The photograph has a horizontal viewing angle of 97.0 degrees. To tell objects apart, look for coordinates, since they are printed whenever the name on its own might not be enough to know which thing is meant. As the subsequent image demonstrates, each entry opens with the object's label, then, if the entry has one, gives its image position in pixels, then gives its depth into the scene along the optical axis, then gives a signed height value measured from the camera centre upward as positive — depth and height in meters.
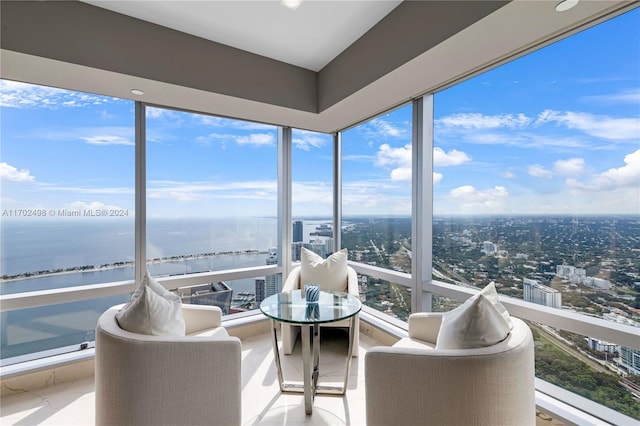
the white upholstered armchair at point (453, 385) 1.29 -0.82
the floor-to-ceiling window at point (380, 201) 3.04 +0.14
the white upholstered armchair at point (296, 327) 2.76 -1.08
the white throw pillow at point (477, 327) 1.38 -0.57
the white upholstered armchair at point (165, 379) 1.45 -0.87
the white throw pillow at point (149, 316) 1.59 -0.59
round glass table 1.97 -0.74
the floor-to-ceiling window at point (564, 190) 1.65 +0.15
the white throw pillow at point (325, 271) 3.05 -0.63
